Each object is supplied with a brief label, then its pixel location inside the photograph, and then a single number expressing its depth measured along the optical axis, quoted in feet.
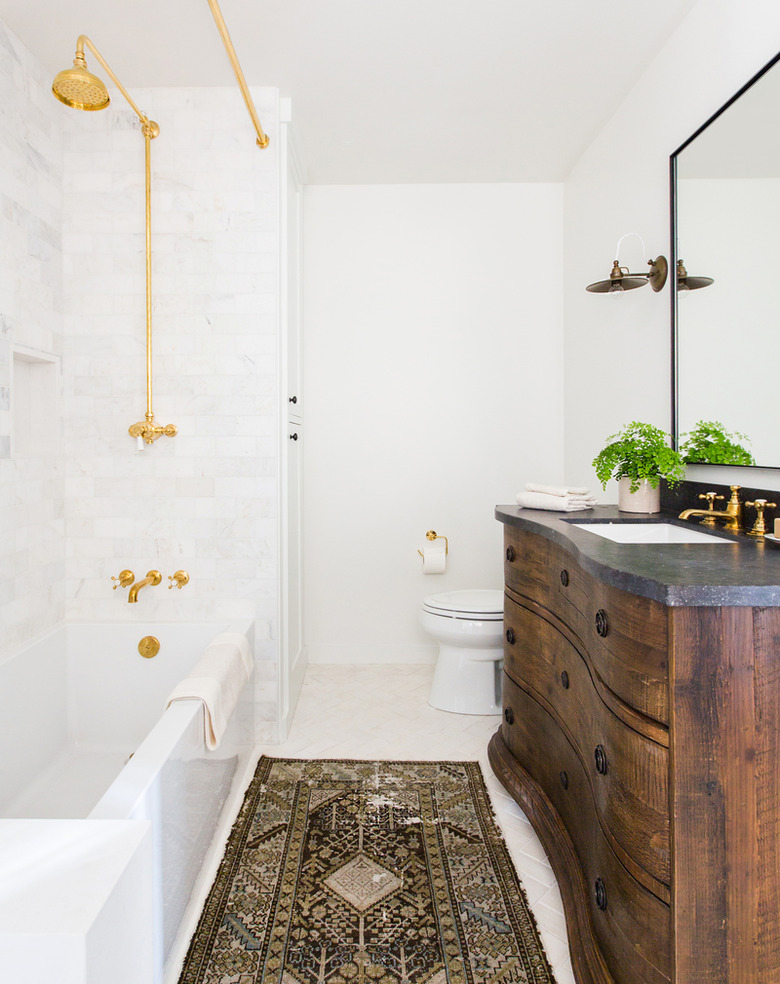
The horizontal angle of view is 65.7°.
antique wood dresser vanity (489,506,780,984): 3.17
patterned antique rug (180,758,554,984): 4.39
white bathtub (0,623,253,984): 3.00
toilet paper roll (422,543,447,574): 9.91
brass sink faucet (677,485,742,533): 5.41
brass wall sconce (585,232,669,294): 6.91
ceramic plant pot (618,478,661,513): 6.57
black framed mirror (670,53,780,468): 5.13
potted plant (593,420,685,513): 6.24
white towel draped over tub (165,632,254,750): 5.37
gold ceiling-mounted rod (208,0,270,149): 5.10
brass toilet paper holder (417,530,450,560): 9.96
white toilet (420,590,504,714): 8.22
